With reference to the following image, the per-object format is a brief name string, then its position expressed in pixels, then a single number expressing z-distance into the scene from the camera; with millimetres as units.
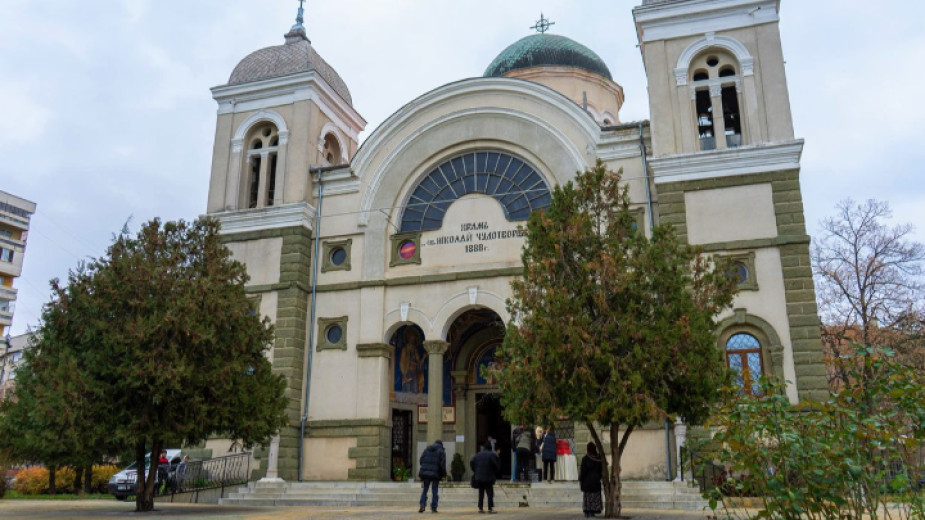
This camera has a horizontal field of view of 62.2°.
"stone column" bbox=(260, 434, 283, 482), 19750
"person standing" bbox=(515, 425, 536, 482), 17438
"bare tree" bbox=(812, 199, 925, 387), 25031
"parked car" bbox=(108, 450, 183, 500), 20547
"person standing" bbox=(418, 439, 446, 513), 13938
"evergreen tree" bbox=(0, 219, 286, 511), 13352
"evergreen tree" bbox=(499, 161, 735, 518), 11367
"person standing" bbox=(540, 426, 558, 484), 16875
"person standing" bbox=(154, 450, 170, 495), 19891
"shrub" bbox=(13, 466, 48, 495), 25172
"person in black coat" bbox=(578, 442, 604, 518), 12281
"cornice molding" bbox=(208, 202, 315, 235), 22312
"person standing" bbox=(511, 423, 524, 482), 17672
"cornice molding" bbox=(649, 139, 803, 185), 18594
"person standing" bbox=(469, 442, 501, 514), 13852
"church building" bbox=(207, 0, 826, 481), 18375
